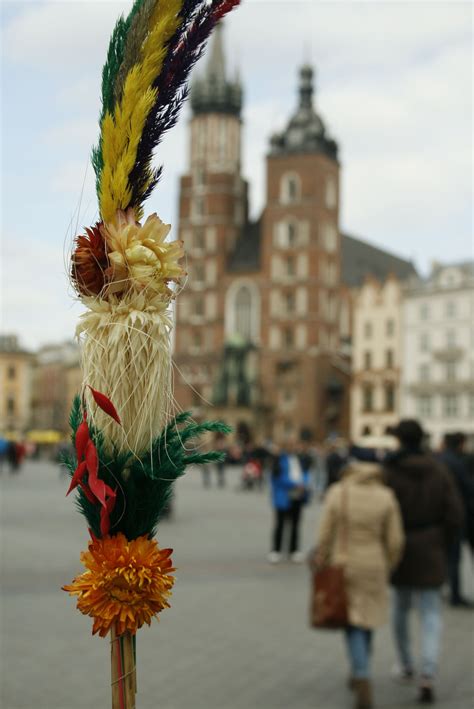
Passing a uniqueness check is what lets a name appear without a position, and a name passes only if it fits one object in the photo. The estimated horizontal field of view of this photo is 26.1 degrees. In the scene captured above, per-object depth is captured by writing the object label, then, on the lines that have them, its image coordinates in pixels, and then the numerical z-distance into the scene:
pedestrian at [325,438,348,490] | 19.83
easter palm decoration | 1.71
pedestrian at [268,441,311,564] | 13.27
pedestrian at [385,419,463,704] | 6.75
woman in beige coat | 6.25
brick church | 70.69
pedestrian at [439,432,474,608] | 9.71
